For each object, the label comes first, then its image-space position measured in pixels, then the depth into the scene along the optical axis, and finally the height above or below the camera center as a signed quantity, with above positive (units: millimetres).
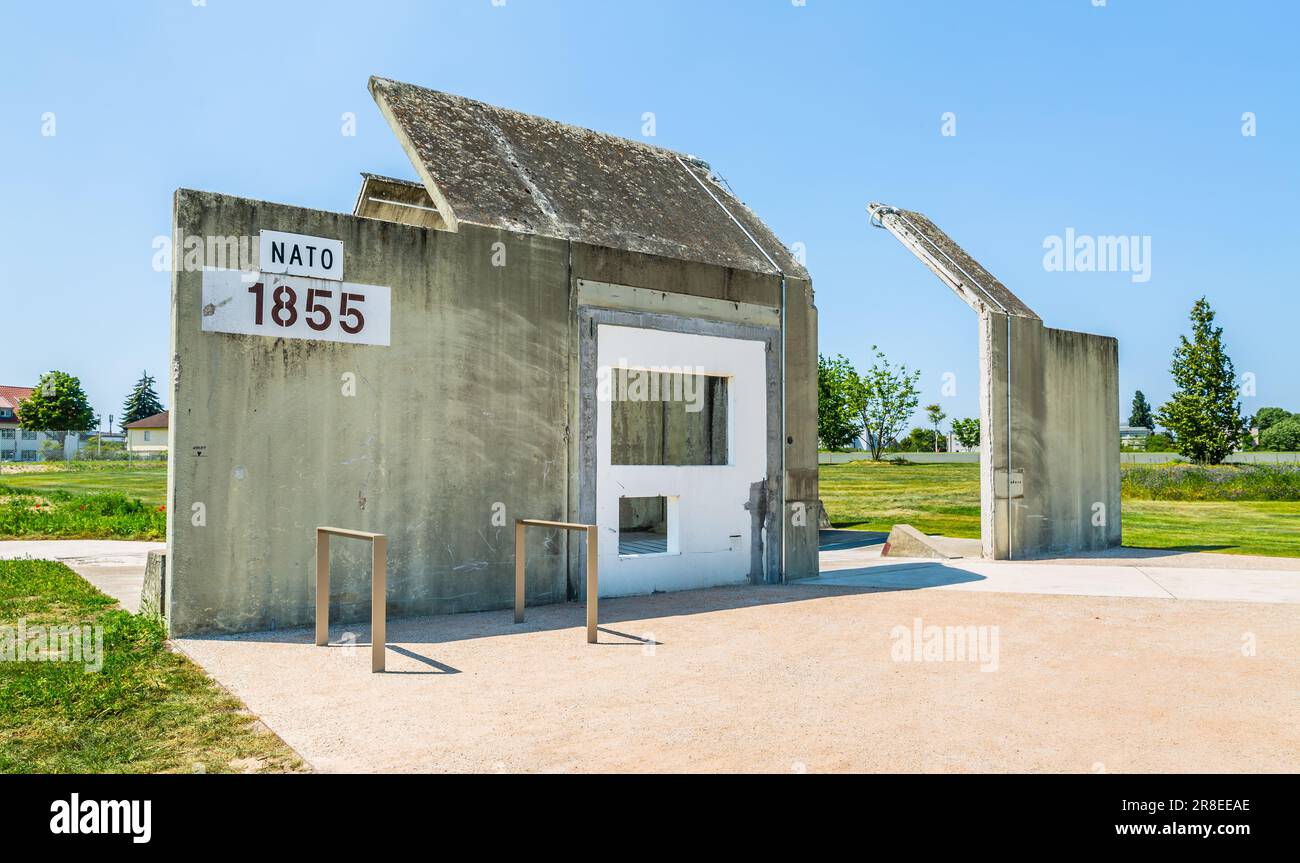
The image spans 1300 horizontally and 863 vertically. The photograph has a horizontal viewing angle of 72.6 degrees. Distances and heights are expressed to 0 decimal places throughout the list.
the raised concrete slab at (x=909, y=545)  14398 -1399
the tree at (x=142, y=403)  89250 +5800
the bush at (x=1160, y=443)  72812 +1470
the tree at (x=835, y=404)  61469 +3958
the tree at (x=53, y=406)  60875 +3680
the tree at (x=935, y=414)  83125 +4366
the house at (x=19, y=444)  53406 +1002
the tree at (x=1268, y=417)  113000 +5680
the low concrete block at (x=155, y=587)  7609 -1126
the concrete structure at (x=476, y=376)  7465 +825
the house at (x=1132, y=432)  124262 +4082
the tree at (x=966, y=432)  90000 +2923
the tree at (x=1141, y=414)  125625 +6672
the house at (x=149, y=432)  73306 +2320
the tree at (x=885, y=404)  64062 +4092
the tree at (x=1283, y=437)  88000 +2418
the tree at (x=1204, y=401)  42594 +2878
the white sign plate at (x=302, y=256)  7672 +1801
